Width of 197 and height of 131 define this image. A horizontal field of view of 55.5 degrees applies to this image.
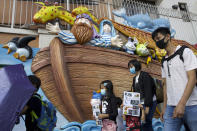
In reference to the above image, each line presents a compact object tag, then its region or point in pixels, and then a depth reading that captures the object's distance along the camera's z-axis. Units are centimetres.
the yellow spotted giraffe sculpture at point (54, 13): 430
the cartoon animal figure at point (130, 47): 456
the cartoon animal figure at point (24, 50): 368
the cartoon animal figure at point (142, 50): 461
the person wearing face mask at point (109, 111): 263
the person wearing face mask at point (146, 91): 236
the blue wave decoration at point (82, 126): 330
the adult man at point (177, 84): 163
